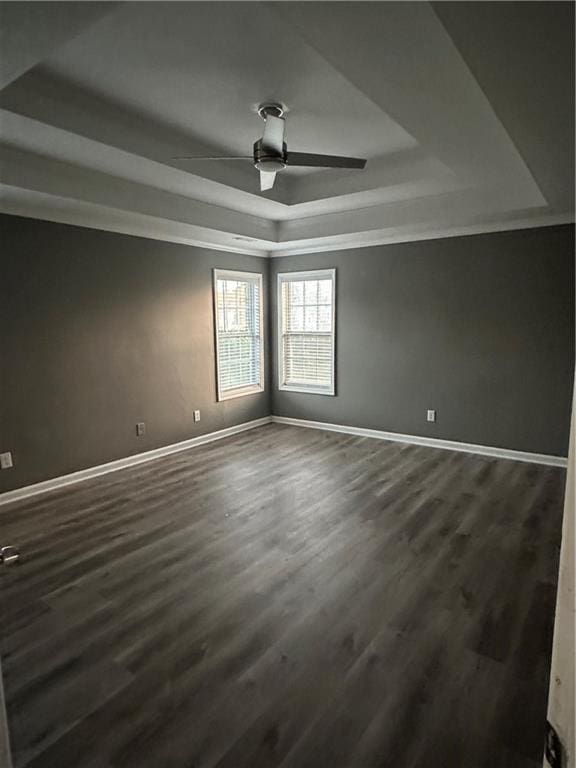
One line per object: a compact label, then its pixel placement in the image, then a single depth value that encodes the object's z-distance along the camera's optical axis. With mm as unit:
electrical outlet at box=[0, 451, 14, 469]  3678
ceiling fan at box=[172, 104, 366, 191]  2524
